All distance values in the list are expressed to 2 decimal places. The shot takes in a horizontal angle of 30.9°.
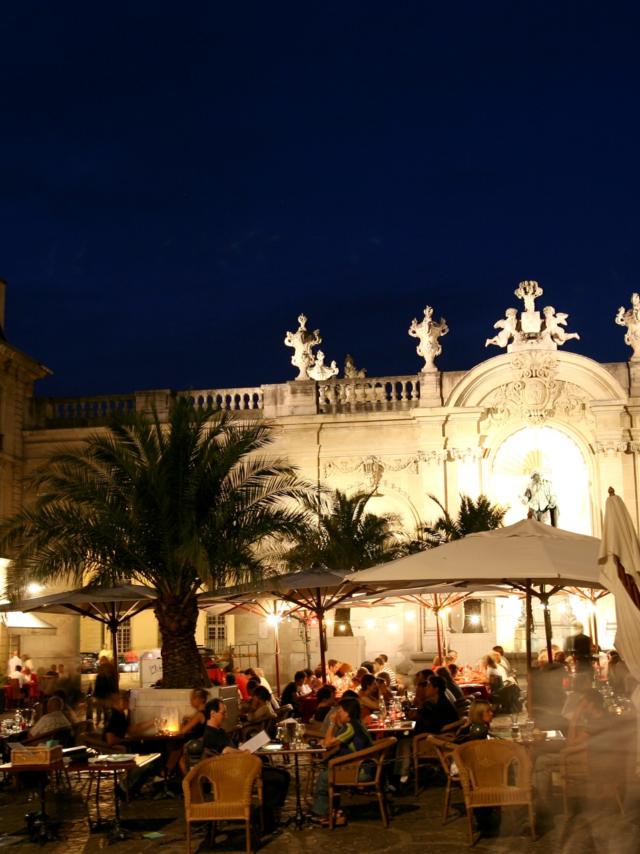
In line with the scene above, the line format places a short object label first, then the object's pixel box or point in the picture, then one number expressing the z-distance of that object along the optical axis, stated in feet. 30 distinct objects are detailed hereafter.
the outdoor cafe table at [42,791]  37.50
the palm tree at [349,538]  91.20
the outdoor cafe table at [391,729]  46.14
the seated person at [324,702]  47.65
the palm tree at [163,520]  58.29
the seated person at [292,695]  58.20
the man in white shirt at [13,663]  85.83
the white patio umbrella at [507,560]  40.78
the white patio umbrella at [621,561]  31.55
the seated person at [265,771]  38.11
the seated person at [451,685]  54.00
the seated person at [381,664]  73.79
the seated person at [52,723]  46.98
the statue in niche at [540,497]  104.99
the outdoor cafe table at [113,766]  37.06
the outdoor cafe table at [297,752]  37.93
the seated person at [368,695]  50.29
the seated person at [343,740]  38.11
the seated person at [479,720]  38.32
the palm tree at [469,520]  96.22
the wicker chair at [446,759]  37.14
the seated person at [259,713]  49.29
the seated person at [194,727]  42.45
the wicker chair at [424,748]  43.16
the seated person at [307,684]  64.13
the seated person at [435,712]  44.68
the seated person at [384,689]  58.65
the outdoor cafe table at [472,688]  67.24
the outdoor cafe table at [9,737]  49.10
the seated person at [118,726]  46.32
